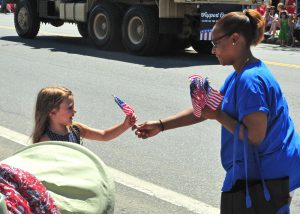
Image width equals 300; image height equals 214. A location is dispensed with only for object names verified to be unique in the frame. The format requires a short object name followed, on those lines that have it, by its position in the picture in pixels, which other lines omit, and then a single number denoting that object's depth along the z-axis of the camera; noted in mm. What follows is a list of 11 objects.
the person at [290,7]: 20406
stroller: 2477
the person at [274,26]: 20250
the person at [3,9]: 35594
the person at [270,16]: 20656
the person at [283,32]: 19119
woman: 2904
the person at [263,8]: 19173
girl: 3670
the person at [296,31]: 19000
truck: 13672
